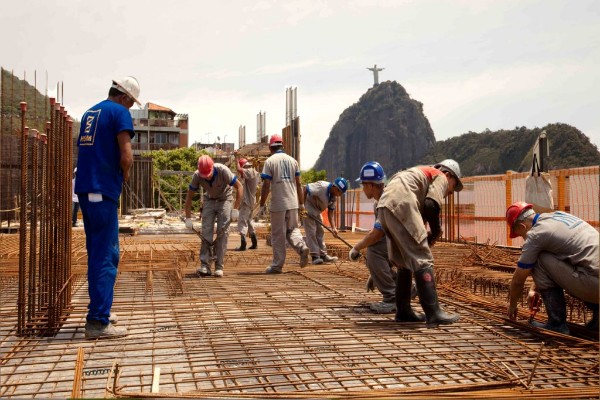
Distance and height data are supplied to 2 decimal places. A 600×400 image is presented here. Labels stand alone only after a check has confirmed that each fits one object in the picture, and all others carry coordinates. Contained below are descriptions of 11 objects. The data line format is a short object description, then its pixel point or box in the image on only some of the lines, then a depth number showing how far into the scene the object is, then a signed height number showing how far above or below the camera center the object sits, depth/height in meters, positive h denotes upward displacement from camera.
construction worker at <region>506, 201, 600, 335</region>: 3.71 -0.34
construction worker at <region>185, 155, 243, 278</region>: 6.98 +0.05
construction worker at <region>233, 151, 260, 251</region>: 10.50 +0.13
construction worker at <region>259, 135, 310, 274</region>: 7.14 +0.09
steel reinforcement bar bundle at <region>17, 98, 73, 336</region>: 3.74 -0.08
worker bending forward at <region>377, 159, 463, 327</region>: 4.11 -0.12
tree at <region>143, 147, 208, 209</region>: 53.03 +4.44
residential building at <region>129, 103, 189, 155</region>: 69.50 +9.35
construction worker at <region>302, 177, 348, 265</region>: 8.35 -0.06
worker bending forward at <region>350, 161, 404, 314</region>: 4.84 -0.38
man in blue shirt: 3.78 +0.11
